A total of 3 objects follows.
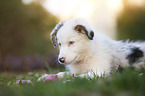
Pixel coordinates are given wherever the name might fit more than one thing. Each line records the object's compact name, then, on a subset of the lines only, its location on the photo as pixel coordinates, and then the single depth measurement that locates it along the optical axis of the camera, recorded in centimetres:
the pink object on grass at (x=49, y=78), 282
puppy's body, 338
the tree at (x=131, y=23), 1423
